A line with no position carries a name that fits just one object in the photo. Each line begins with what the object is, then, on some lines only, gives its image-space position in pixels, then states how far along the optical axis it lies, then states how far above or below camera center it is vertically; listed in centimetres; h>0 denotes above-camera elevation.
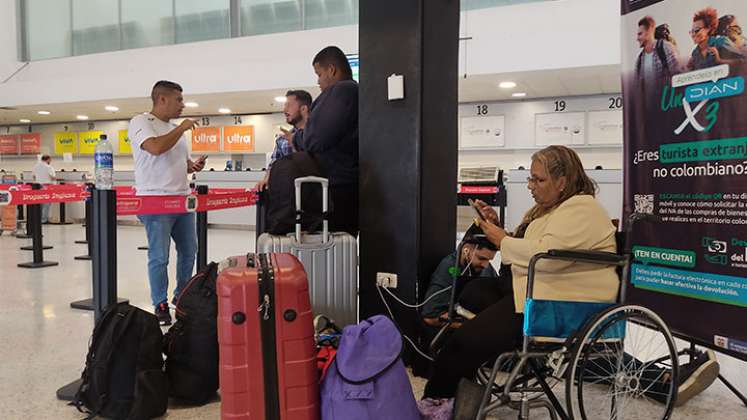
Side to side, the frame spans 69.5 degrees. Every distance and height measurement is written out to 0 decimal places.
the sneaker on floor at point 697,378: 219 -80
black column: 251 +19
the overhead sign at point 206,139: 1210 +107
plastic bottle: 252 +11
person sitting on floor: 239 -42
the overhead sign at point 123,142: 1295 +109
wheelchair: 165 -52
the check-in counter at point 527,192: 761 -12
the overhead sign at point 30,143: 1425 +119
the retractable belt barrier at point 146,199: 294 -8
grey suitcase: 240 -34
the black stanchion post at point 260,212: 347 -17
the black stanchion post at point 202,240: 403 -40
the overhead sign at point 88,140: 1333 +118
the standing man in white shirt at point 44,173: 981 +27
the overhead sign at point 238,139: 1180 +106
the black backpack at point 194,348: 208 -63
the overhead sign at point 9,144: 1458 +120
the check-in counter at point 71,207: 1122 -41
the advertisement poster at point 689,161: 203 +9
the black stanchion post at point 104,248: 232 -26
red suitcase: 165 -50
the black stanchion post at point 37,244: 541 -58
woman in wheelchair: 177 -27
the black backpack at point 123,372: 193 -68
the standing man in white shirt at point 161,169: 314 +11
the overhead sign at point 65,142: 1370 +116
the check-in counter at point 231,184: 947 +4
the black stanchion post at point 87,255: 596 -77
